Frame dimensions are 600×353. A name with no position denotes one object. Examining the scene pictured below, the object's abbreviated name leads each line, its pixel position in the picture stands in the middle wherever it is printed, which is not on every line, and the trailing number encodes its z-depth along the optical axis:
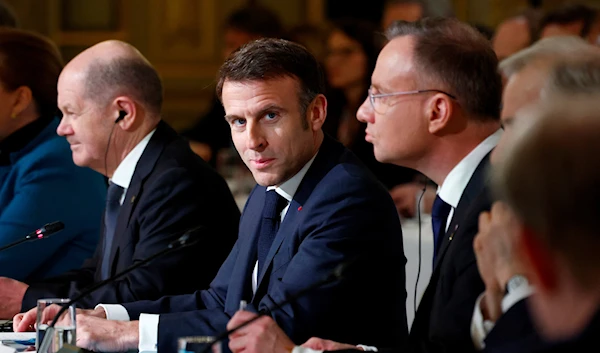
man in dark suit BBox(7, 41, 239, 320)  5.32
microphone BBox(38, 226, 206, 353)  3.82
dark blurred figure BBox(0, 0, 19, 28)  8.33
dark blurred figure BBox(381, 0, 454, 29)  12.15
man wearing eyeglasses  4.51
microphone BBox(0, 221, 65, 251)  4.89
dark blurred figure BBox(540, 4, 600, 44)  10.13
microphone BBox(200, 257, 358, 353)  3.07
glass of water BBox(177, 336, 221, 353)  3.10
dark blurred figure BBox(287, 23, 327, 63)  11.99
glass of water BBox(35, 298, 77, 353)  3.86
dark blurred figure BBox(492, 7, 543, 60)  11.02
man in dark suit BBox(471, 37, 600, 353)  2.77
